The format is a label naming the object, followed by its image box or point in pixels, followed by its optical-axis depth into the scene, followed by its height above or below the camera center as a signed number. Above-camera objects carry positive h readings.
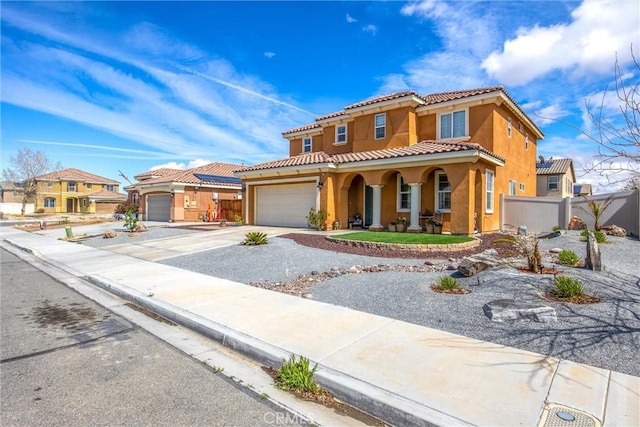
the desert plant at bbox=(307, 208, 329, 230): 18.38 -0.51
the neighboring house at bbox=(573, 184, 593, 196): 37.06 +2.33
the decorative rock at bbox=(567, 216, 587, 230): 16.20 -0.58
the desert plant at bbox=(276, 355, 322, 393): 3.78 -1.81
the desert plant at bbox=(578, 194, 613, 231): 14.36 +0.13
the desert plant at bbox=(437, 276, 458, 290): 6.81 -1.39
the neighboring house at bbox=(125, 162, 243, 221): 29.36 +1.11
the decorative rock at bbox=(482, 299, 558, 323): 5.11 -1.48
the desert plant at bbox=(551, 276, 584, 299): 5.86 -1.28
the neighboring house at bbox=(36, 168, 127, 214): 59.34 +2.04
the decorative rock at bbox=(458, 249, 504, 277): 7.52 -1.17
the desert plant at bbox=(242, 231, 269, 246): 13.34 -1.18
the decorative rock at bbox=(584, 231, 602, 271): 7.58 -0.92
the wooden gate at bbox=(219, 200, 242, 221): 30.25 -0.05
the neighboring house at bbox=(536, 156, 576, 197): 30.81 +2.94
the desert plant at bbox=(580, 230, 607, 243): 11.66 -0.85
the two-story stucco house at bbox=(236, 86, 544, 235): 15.49 +2.12
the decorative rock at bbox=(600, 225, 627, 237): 13.91 -0.77
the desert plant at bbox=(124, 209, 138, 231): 19.56 -0.79
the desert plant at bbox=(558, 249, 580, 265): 8.38 -1.12
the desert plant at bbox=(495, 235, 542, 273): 7.51 -1.05
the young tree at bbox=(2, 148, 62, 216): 57.00 +5.12
